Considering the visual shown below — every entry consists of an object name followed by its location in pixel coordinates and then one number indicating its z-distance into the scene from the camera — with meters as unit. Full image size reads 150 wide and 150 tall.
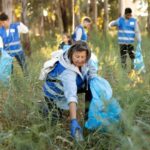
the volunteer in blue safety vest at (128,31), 10.12
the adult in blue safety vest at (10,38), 8.42
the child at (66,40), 9.70
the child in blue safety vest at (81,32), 10.23
